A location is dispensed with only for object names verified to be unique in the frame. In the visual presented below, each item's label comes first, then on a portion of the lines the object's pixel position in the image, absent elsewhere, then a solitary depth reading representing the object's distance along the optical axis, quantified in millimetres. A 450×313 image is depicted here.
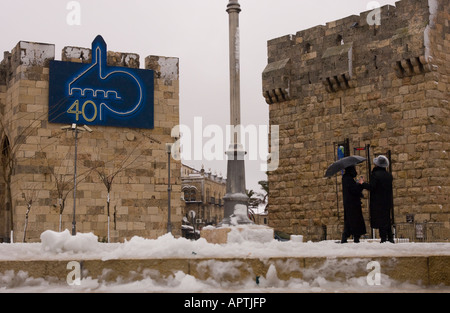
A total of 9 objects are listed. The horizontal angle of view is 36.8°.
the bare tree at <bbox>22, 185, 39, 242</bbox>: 23344
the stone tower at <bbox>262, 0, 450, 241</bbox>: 19391
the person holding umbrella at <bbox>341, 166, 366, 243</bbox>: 11672
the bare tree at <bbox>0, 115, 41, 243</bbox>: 23906
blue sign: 24859
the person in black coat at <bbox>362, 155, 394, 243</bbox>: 11375
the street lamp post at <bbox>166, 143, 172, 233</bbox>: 24419
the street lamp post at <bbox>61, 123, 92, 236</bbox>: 21969
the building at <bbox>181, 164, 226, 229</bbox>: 68250
